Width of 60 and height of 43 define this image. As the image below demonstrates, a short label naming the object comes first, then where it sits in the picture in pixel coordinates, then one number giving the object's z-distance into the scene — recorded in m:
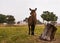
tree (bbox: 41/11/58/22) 42.00
